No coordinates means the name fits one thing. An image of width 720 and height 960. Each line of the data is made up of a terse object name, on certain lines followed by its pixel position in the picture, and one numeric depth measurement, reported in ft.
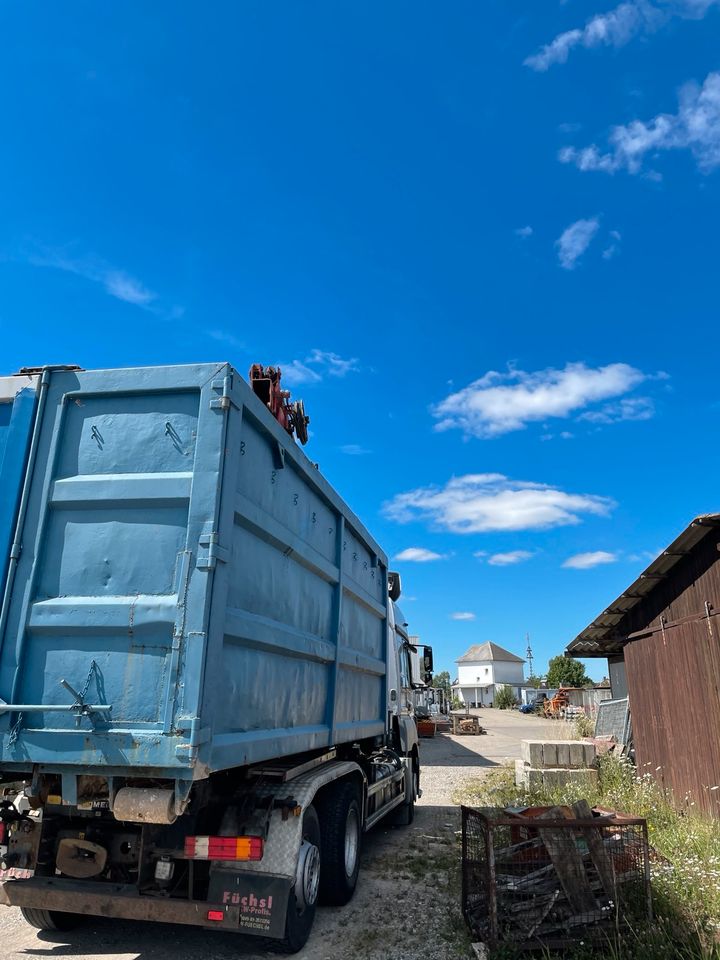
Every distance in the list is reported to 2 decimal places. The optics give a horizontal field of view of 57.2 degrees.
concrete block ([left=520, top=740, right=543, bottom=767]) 31.55
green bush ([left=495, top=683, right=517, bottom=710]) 209.97
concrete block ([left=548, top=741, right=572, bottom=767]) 31.60
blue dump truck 11.34
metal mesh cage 14.44
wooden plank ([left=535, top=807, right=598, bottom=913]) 14.73
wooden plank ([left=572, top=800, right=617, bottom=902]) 14.93
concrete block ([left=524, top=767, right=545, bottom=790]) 30.27
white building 256.32
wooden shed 24.38
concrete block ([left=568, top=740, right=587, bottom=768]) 31.65
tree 199.53
